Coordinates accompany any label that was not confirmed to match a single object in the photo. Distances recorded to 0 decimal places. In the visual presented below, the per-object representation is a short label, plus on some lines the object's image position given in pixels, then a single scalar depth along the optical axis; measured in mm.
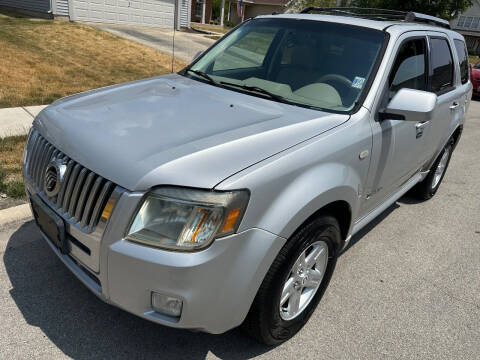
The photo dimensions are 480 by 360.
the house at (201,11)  28953
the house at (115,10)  15081
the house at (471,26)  47094
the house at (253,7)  35844
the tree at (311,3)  16770
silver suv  1831
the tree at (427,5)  18031
